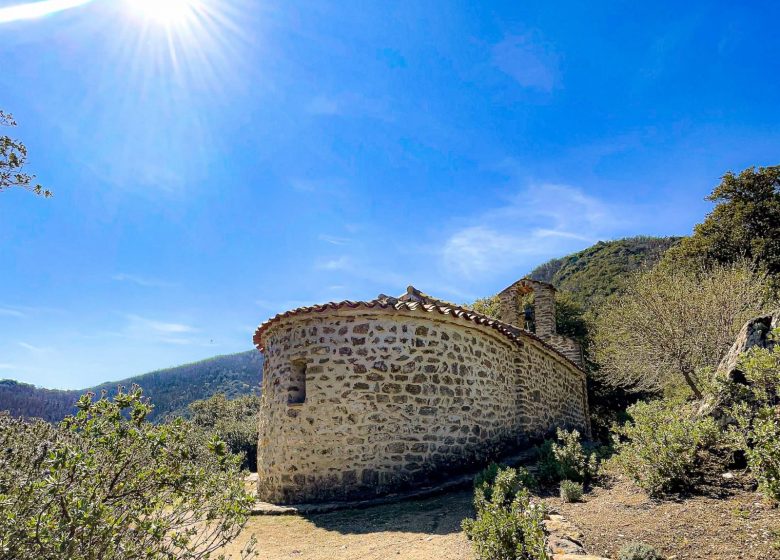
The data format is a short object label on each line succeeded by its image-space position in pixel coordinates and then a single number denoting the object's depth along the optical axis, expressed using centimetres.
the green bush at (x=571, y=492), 528
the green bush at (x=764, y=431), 296
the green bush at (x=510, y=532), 315
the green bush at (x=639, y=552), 326
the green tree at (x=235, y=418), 1555
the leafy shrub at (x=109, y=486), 213
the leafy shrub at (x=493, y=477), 604
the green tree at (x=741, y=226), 1809
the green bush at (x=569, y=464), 614
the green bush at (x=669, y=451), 449
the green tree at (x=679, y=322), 1152
